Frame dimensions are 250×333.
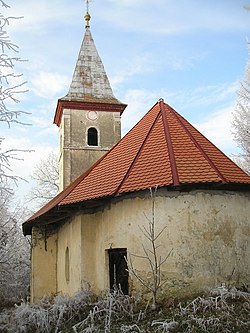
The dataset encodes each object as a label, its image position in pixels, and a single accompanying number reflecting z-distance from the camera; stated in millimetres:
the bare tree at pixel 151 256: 12172
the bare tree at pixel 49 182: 35312
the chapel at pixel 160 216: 12453
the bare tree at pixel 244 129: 21650
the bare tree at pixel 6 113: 7344
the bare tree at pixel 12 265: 27248
